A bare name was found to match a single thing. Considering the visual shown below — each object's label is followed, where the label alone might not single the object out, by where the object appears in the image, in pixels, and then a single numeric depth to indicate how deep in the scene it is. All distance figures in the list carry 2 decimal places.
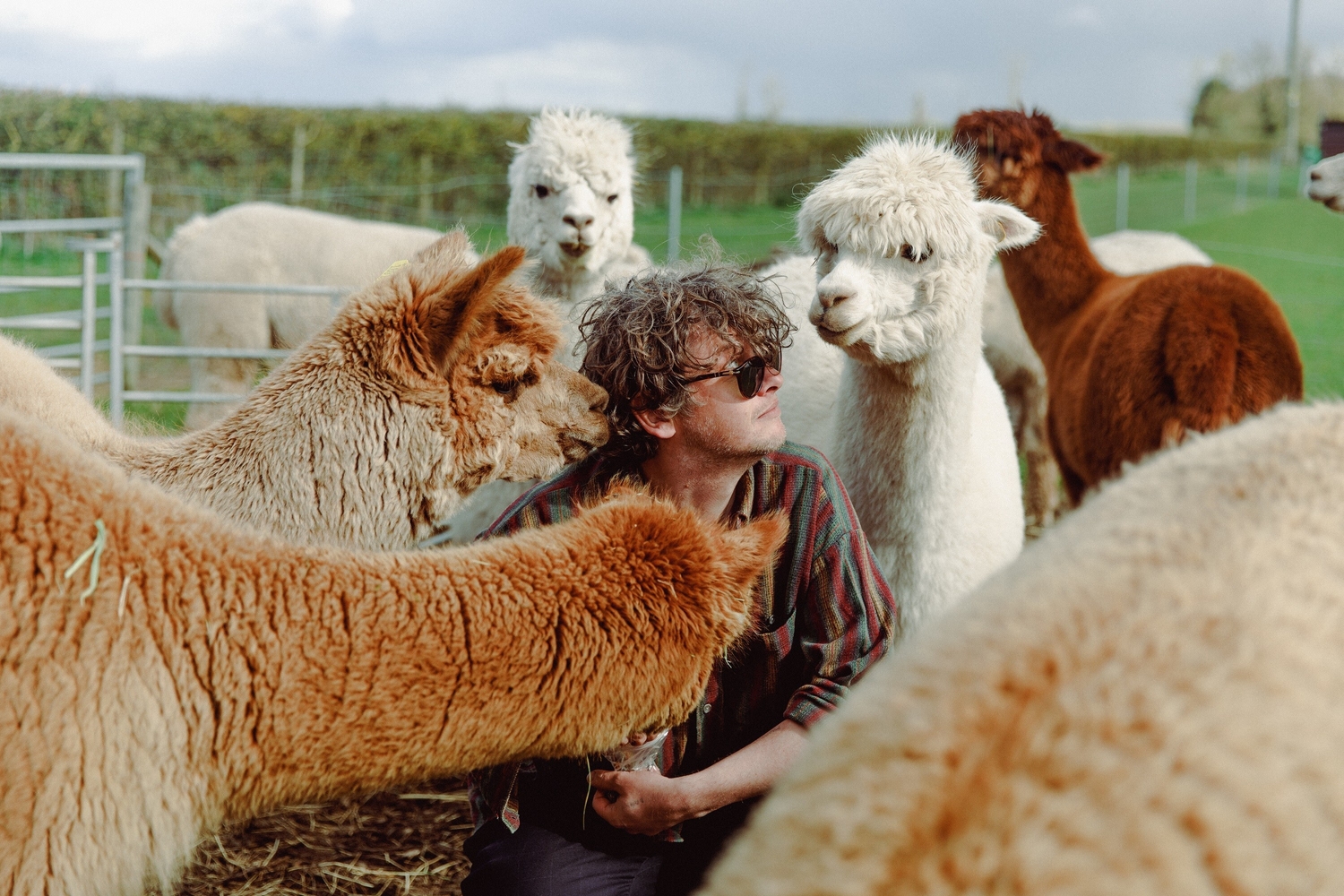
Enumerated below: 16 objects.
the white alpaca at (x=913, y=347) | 3.03
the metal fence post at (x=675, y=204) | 9.76
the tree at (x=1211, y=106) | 54.16
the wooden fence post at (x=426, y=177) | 15.41
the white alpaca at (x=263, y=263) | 7.28
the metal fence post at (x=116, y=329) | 5.56
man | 2.12
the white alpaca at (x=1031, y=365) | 6.27
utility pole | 31.58
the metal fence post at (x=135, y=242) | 8.13
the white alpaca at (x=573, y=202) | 4.63
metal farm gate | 5.31
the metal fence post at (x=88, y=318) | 5.39
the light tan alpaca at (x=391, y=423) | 2.21
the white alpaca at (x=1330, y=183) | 4.80
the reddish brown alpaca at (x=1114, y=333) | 4.46
